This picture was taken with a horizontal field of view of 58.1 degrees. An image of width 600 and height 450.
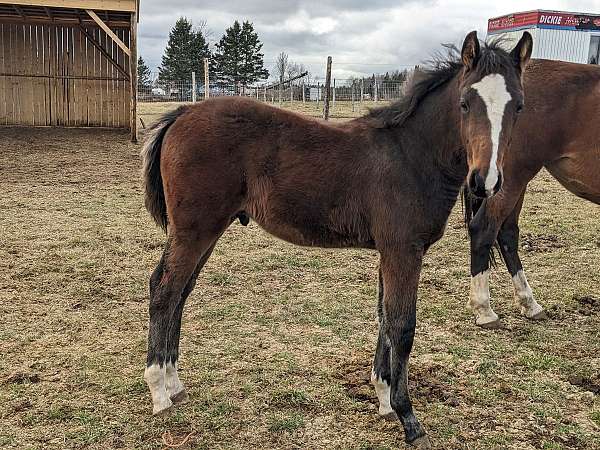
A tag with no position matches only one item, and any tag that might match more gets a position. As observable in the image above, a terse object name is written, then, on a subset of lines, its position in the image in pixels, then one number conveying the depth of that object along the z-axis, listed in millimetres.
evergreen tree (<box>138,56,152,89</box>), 30266
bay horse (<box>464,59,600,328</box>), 4176
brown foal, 2818
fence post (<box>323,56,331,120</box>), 12862
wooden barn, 13711
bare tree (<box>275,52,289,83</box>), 45019
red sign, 22016
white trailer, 22078
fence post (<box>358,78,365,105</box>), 24016
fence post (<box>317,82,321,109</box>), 27830
